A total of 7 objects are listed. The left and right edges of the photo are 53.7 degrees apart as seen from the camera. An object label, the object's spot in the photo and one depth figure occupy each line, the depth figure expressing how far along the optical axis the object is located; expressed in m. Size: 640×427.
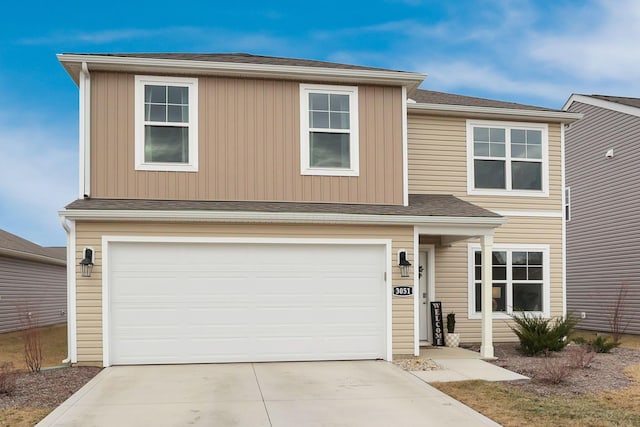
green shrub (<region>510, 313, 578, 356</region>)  12.41
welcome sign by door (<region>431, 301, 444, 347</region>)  13.59
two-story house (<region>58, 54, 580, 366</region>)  10.88
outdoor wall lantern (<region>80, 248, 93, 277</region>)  10.59
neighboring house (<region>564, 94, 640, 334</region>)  18.39
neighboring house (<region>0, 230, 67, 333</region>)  19.78
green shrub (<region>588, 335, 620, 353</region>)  13.20
